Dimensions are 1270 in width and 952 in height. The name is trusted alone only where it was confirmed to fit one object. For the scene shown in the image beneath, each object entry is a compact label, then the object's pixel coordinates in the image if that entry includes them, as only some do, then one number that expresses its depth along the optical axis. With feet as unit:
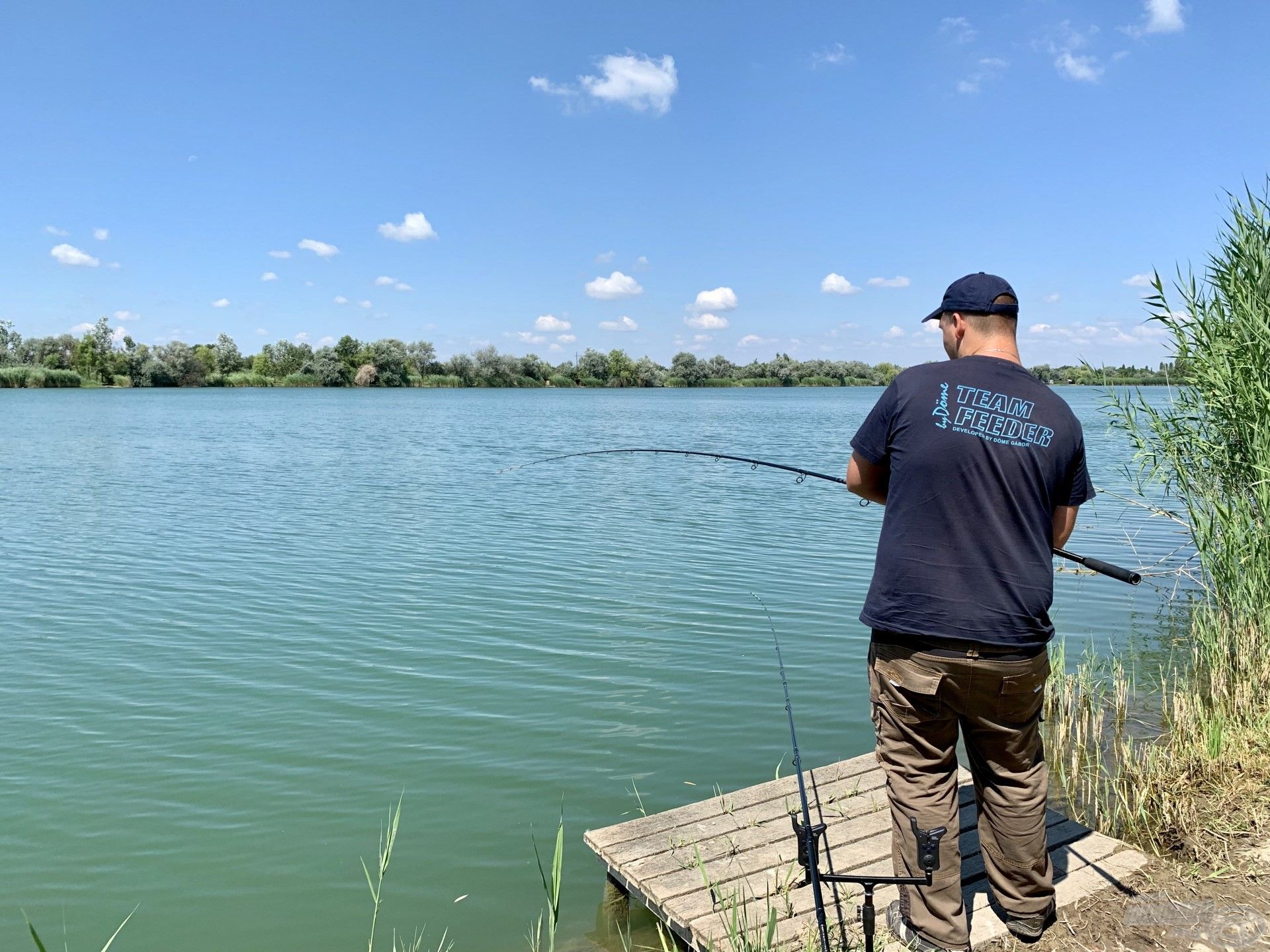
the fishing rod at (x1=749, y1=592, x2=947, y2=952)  8.65
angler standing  9.22
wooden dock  11.19
